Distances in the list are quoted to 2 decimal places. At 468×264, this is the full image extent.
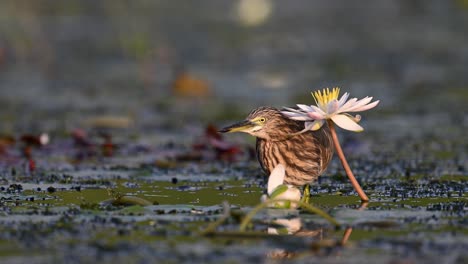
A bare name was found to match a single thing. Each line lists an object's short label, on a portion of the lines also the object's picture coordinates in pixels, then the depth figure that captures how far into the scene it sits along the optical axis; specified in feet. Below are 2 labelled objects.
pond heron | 53.36
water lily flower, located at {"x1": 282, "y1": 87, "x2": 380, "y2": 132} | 47.93
